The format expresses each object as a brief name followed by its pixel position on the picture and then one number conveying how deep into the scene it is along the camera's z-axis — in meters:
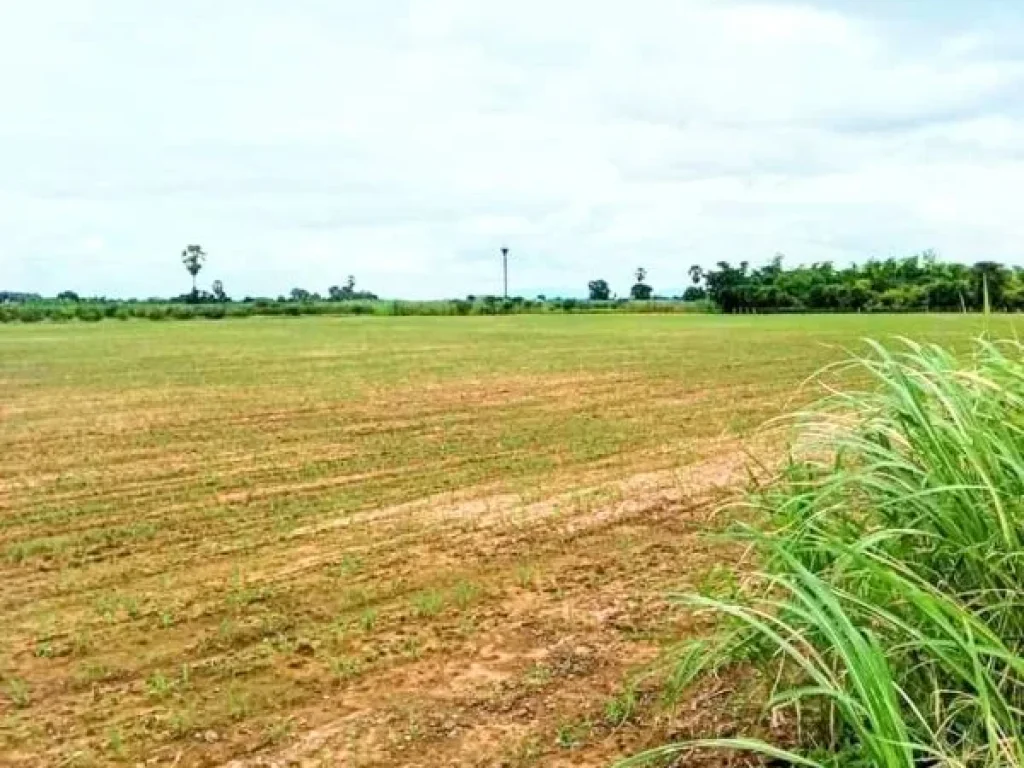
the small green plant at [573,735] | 3.45
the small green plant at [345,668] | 4.13
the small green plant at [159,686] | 3.96
